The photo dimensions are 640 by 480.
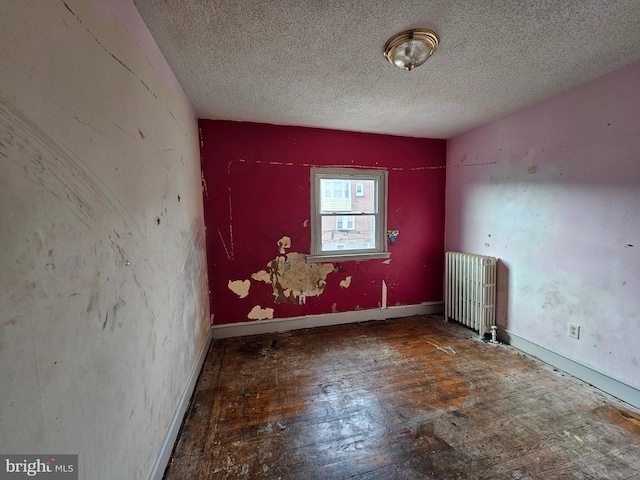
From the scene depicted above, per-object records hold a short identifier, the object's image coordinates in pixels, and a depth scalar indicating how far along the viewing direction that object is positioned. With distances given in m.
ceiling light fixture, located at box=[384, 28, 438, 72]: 1.42
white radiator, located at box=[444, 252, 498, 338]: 2.73
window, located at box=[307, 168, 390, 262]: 3.07
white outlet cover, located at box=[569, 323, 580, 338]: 2.09
